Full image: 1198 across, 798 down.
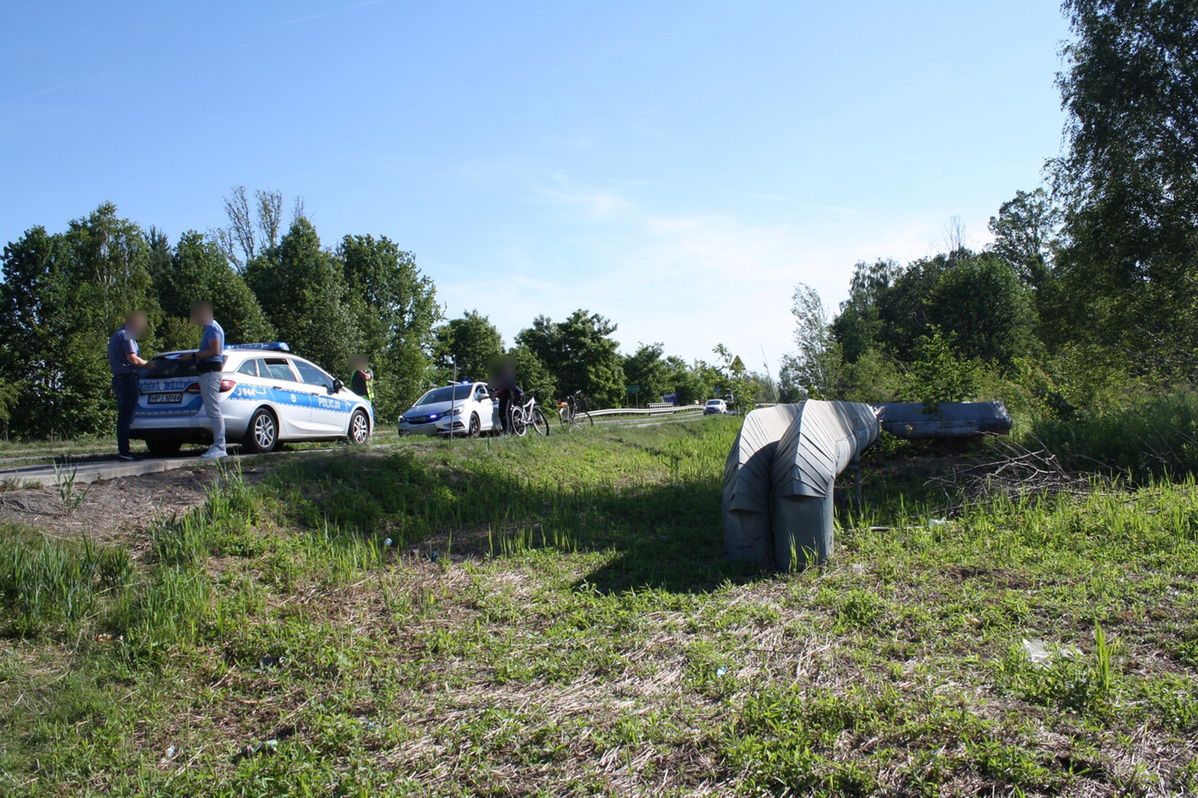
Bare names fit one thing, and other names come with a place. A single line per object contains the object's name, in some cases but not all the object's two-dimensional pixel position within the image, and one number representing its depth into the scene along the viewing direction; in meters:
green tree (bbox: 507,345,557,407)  51.25
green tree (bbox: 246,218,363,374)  40.90
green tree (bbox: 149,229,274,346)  41.19
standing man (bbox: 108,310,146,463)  9.30
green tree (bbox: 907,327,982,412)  11.52
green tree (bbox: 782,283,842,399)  16.98
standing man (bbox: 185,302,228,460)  9.19
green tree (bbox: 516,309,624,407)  61.06
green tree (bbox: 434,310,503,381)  60.19
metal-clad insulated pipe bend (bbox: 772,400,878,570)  6.33
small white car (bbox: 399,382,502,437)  18.50
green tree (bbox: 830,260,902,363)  62.00
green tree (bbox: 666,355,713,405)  71.88
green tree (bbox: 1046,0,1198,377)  21.59
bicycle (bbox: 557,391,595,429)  19.58
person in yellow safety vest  16.96
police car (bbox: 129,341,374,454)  10.14
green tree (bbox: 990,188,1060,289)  61.28
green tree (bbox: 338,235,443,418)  55.44
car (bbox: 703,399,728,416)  41.28
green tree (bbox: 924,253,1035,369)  49.25
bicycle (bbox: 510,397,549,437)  15.73
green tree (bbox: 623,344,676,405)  68.25
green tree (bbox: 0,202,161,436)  28.14
